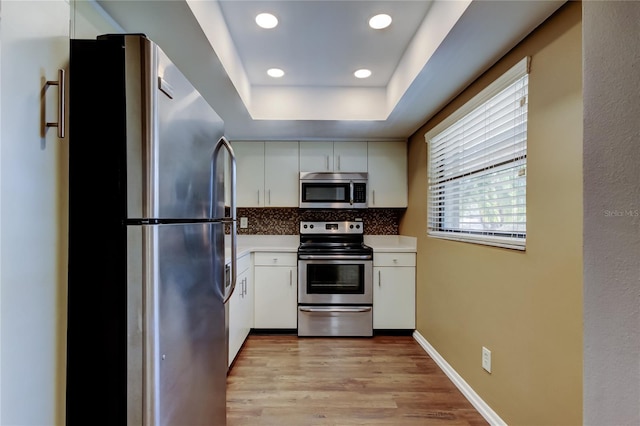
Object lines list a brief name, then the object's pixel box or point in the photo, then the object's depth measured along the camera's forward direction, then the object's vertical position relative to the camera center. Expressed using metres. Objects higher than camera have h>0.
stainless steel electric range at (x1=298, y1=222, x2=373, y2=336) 2.92 -0.80
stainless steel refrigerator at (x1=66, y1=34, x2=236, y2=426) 0.81 -0.05
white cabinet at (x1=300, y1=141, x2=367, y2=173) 3.28 +0.62
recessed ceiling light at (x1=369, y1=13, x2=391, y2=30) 1.70 +1.13
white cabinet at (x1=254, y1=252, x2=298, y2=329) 2.96 -0.79
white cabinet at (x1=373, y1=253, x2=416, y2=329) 2.95 -0.79
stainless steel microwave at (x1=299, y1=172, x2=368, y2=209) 3.20 +0.23
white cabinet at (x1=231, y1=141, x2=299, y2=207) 3.28 +0.45
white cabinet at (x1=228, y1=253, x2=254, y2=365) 2.27 -0.83
